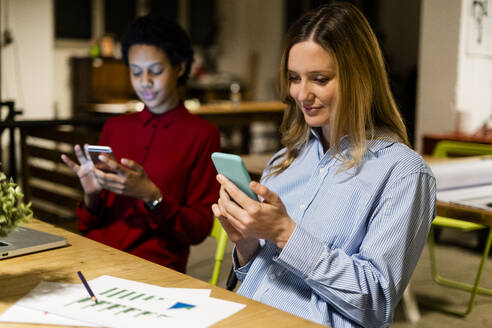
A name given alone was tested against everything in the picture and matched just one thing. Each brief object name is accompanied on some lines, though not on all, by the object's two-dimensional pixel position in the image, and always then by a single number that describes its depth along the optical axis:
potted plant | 1.17
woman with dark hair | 1.98
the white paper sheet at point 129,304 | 1.07
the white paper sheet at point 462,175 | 2.60
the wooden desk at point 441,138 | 4.40
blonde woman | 1.22
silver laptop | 1.46
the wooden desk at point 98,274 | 1.08
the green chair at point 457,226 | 3.03
